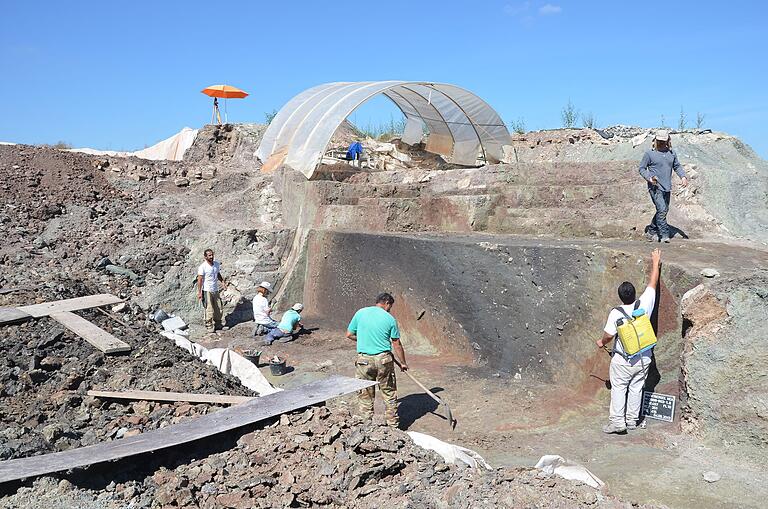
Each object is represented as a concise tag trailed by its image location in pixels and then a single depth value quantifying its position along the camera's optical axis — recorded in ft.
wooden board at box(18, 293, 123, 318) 23.81
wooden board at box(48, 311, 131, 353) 20.86
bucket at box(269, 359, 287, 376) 25.26
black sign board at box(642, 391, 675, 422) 17.97
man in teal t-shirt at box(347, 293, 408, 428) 18.48
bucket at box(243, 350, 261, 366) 25.80
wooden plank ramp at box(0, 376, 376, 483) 12.91
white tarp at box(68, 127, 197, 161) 58.08
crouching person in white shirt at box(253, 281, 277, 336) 30.42
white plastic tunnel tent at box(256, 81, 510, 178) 42.37
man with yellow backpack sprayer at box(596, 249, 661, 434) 17.25
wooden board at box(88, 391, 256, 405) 16.87
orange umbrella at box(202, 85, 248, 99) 53.93
